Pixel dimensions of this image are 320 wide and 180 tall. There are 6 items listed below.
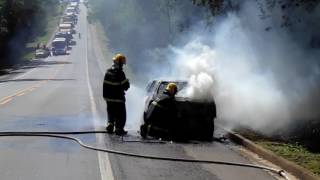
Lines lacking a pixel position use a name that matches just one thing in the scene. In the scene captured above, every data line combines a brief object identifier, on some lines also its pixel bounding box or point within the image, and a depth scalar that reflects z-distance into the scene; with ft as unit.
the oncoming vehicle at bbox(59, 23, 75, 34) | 353.18
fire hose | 32.22
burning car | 43.50
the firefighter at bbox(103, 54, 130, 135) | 43.73
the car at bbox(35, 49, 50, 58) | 282.79
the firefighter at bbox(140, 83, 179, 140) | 41.86
